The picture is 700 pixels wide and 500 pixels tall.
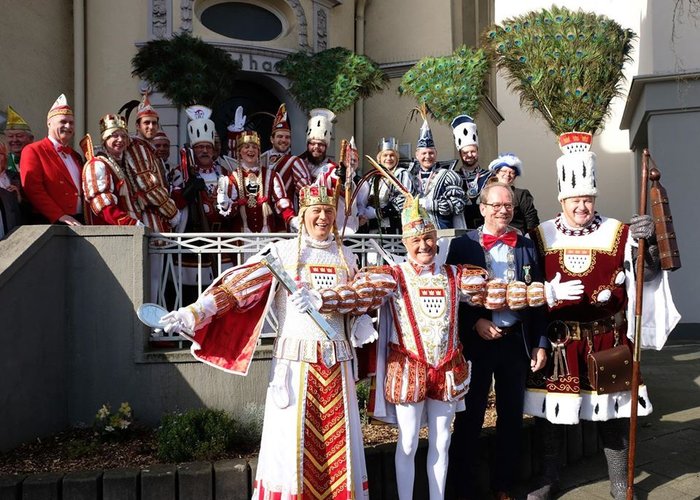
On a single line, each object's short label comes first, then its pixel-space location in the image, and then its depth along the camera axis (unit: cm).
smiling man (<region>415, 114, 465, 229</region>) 621
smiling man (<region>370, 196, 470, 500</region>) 380
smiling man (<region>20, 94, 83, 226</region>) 554
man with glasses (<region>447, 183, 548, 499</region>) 418
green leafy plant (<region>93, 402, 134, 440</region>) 475
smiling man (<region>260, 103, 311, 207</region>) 672
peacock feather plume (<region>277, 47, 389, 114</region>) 902
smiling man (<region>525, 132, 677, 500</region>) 421
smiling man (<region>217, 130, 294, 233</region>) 637
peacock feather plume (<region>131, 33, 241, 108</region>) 832
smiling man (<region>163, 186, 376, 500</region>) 364
